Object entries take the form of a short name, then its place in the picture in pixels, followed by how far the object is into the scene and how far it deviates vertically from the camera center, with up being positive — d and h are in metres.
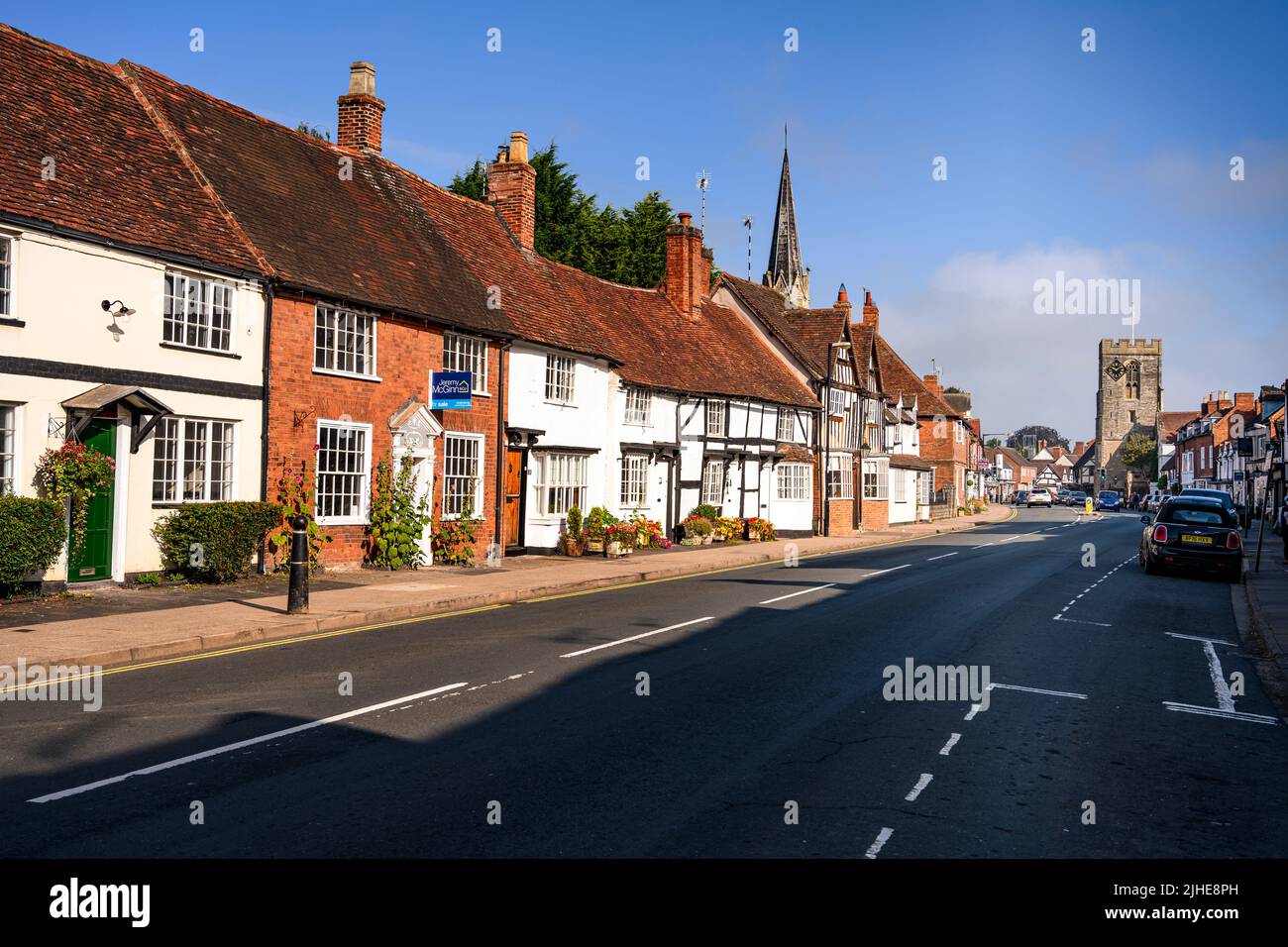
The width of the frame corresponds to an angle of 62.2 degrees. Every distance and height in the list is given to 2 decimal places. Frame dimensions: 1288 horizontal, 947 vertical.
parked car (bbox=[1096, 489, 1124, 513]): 90.44 -0.56
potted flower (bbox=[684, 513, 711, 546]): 32.72 -1.27
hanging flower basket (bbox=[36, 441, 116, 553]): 14.72 +0.03
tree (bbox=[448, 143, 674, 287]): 50.62 +12.28
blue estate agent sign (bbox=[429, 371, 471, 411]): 20.66 +1.84
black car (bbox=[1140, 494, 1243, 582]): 22.38 -0.88
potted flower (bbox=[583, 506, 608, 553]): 27.00 -1.09
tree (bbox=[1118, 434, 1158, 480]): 131.12 +5.00
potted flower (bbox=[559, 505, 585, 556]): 26.69 -1.24
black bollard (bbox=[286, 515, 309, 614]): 13.89 -1.22
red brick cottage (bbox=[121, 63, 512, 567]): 19.19 +3.41
